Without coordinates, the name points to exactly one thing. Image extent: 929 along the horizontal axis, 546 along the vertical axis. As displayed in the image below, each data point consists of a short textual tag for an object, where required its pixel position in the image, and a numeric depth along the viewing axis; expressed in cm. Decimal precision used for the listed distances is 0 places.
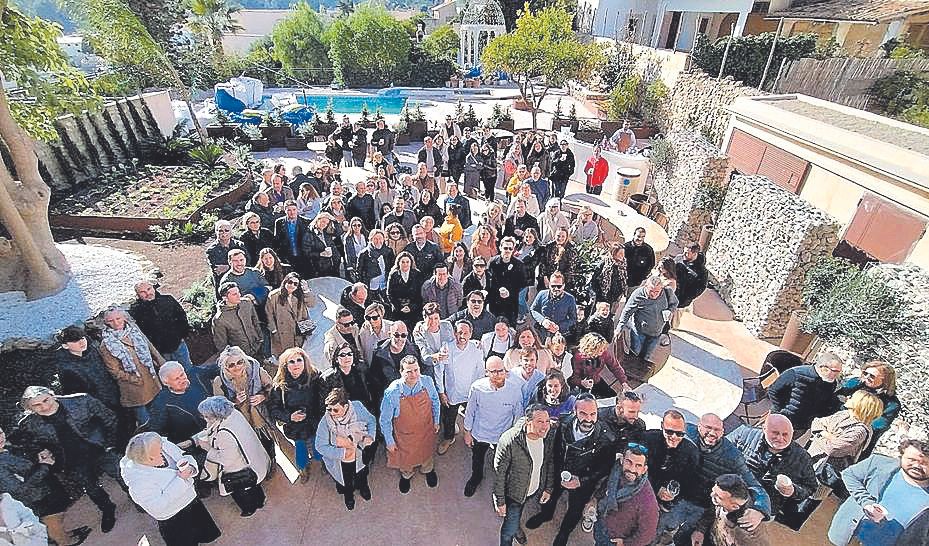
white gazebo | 3356
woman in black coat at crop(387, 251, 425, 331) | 590
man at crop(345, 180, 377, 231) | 796
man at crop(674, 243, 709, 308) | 646
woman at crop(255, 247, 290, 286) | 592
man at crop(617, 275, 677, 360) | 540
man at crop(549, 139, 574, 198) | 1066
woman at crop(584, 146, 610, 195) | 1139
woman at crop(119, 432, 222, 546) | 335
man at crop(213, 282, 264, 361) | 514
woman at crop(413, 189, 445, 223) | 800
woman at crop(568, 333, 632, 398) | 463
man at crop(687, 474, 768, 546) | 306
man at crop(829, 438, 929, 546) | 337
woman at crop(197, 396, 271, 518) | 385
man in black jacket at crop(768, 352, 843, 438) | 441
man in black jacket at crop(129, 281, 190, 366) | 508
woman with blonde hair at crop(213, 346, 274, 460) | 420
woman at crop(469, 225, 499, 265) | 652
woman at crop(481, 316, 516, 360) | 466
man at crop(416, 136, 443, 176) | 1144
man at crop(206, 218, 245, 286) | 620
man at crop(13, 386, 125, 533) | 369
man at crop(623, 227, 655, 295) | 673
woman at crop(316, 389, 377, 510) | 410
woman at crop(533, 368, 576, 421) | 401
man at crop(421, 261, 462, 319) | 578
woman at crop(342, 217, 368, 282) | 694
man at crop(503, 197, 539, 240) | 720
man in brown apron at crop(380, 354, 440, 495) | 421
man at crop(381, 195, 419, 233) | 722
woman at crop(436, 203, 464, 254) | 731
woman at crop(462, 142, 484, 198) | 1105
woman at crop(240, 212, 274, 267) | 666
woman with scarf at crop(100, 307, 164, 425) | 445
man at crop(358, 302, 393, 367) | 478
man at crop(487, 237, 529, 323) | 604
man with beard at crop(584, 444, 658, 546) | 338
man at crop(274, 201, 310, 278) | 692
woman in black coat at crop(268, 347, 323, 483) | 416
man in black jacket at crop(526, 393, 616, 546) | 366
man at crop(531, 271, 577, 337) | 546
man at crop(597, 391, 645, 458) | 374
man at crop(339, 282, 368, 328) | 541
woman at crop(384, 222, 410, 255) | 654
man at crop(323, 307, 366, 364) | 467
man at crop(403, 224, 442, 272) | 632
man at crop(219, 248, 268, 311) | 556
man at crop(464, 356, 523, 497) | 416
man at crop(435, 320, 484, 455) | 461
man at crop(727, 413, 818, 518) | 364
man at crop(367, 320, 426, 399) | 448
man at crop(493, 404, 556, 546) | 357
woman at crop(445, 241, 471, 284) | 624
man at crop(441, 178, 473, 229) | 830
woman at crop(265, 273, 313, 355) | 541
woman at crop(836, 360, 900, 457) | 426
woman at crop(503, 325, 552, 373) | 441
